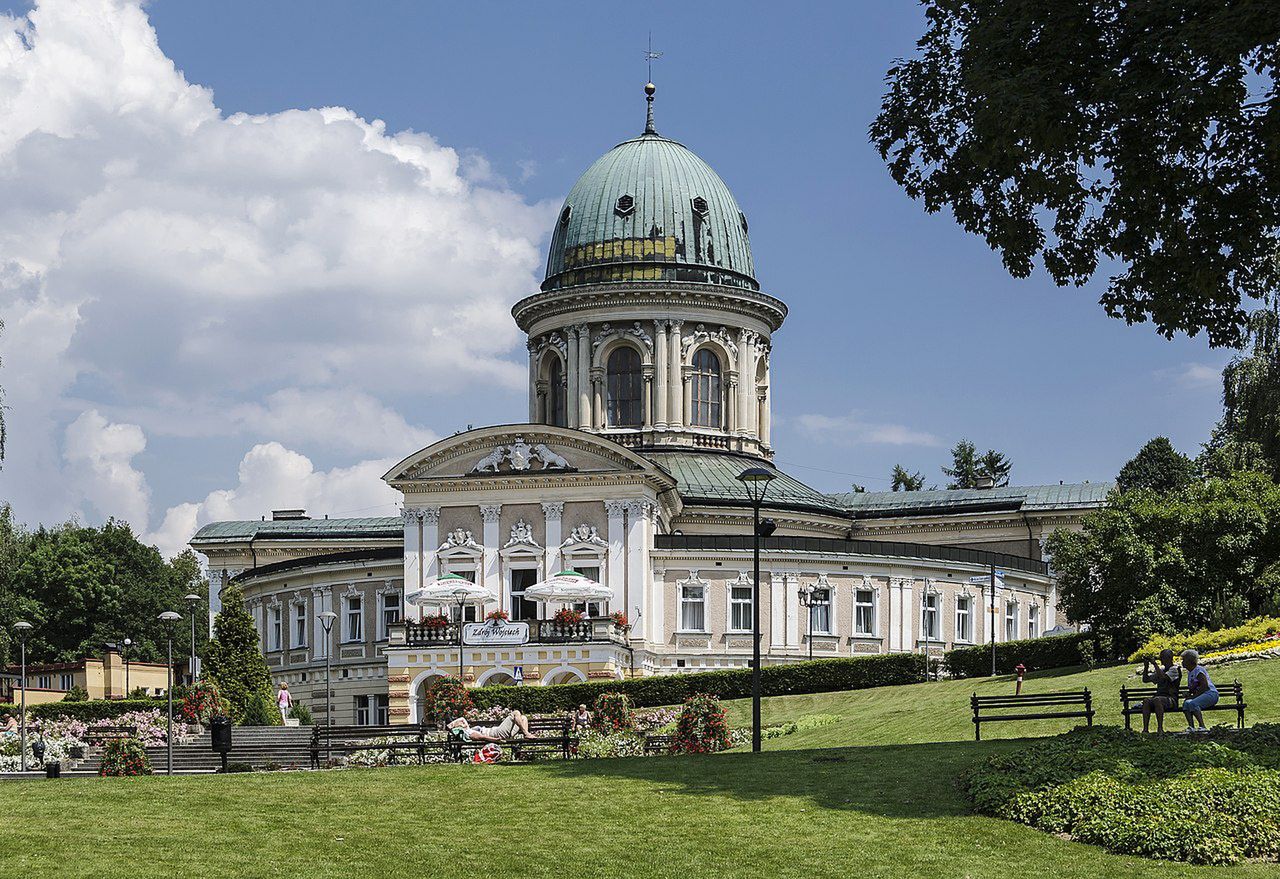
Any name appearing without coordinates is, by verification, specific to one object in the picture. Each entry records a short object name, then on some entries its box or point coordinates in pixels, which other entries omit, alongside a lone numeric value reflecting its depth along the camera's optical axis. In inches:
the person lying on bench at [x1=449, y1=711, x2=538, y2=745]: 1486.2
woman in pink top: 2444.6
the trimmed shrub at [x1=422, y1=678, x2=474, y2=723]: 1923.0
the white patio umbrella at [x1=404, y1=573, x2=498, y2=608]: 2498.8
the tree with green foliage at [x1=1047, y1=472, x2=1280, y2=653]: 2214.6
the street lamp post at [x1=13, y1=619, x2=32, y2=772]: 1953.7
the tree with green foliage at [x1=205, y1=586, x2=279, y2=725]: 2415.6
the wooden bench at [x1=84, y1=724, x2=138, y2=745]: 2101.4
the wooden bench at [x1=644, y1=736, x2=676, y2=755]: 1573.6
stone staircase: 1720.0
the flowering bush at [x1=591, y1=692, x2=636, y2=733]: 1699.1
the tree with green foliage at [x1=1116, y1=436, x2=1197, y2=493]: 3587.6
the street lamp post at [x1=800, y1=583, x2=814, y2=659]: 2805.1
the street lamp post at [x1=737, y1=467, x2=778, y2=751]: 1453.0
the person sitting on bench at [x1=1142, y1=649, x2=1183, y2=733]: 1172.5
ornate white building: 2726.9
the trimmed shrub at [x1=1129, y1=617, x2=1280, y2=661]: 1972.2
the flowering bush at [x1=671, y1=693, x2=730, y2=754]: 1510.8
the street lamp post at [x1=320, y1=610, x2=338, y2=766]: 2704.2
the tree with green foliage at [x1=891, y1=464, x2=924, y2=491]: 4968.0
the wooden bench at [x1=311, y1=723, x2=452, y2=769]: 1460.4
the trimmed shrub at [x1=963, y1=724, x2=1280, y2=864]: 854.5
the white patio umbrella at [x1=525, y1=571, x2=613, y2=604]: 2481.5
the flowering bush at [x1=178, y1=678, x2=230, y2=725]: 2171.5
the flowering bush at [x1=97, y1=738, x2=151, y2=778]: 1390.3
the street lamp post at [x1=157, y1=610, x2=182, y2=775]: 1533.8
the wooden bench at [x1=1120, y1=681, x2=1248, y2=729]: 1246.9
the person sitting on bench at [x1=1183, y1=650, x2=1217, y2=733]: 1168.3
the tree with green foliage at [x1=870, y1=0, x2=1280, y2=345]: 1072.8
